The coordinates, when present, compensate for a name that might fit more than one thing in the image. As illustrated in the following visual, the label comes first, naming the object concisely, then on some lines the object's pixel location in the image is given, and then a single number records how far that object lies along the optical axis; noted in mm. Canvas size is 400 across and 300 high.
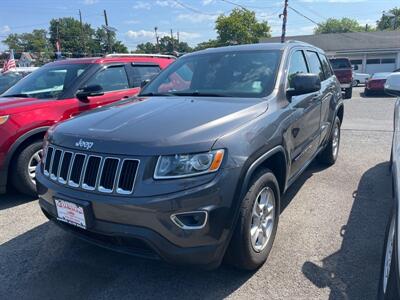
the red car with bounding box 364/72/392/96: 17320
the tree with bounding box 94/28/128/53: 84975
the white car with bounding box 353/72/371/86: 26758
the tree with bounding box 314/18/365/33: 91125
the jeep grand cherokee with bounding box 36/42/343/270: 2426
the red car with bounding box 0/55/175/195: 4605
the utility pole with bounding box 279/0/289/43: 30891
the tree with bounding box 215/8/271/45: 61625
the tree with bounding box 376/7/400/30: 81150
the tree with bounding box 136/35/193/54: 93438
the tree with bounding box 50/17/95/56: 88875
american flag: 19216
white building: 36656
